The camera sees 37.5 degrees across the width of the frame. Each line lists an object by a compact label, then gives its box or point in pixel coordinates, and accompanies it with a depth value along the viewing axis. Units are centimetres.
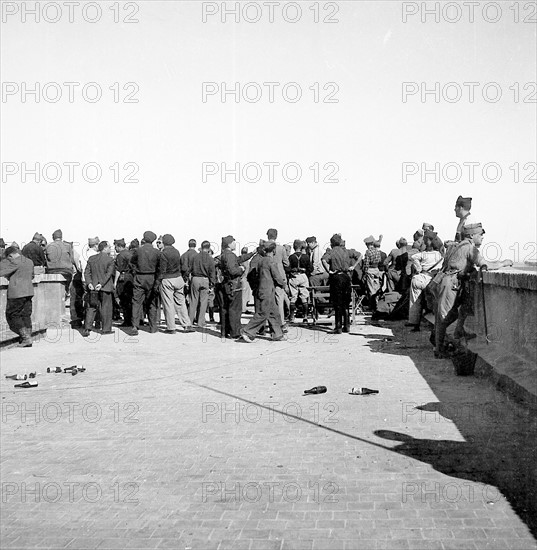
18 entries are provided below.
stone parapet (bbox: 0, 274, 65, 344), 1723
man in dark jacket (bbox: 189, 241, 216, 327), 1792
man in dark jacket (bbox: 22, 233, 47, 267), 2043
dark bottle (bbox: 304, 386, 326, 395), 947
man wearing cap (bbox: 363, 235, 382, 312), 2091
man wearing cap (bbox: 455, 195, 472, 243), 1266
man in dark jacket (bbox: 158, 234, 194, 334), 1745
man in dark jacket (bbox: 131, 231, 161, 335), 1756
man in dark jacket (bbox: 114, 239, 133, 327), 1927
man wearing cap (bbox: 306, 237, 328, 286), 2084
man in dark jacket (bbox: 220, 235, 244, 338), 1639
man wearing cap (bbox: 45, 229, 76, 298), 1936
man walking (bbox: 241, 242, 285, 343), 1576
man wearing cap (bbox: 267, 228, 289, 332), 1630
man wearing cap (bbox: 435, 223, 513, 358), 1168
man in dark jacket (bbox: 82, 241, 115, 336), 1761
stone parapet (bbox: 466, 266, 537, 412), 891
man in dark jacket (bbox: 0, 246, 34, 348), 1493
